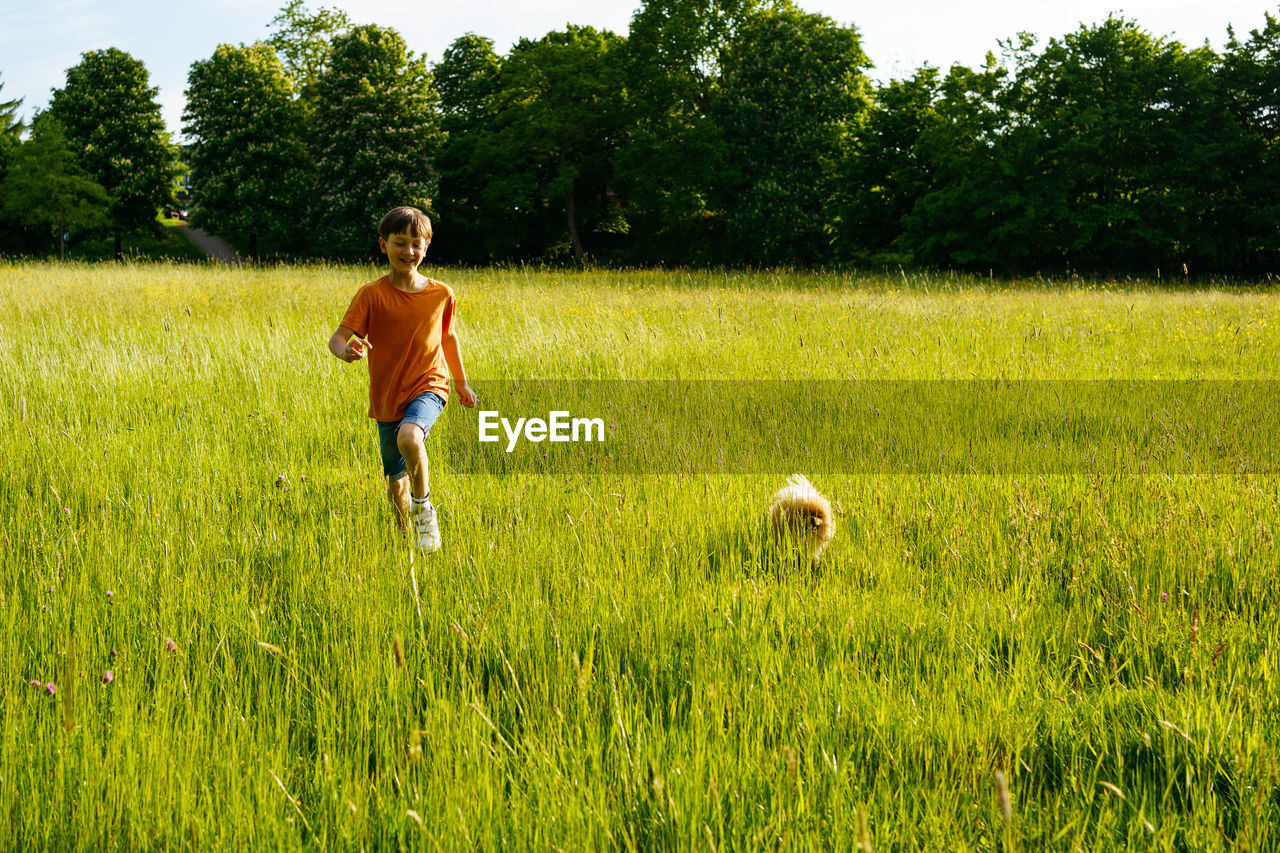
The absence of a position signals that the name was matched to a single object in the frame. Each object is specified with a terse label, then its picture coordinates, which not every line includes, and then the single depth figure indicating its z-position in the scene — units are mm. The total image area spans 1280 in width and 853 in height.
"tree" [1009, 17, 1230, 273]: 27688
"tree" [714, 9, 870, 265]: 33656
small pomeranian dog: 3104
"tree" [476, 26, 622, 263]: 37406
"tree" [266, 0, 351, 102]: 46438
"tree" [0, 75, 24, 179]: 45750
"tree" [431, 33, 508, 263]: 39906
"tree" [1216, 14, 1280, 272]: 27641
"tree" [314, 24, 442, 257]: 35938
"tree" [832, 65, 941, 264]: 30672
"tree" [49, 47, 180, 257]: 43000
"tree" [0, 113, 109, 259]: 39031
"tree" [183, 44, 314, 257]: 39094
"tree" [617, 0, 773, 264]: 35938
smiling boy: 3482
